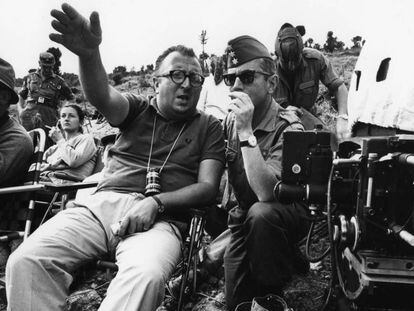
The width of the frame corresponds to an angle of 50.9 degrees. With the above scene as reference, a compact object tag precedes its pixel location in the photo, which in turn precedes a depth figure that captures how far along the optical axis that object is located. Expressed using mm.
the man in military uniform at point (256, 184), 2596
